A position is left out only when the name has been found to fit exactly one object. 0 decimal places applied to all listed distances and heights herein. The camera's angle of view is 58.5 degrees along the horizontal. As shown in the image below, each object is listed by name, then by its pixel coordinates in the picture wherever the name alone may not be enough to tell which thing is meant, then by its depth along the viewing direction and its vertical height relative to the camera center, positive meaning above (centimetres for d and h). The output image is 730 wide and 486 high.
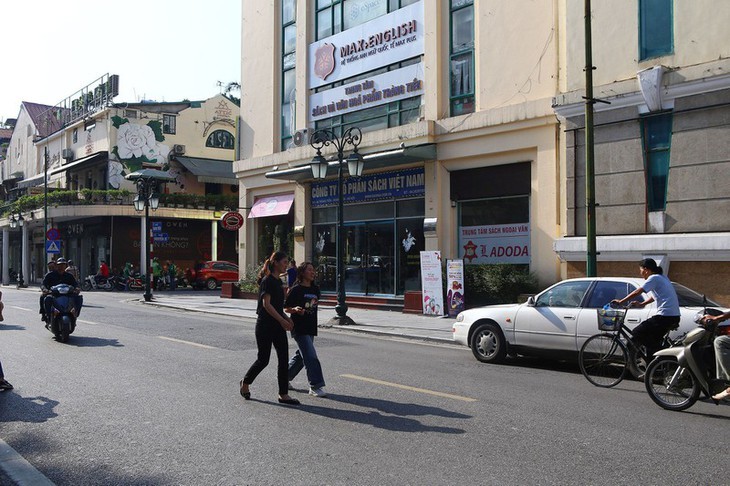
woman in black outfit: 750 -72
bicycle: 867 -130
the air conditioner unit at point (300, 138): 2633 +490
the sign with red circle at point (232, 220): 2878 +172
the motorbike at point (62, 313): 1290 -107
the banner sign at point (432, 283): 1881 -74
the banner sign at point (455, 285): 1833 -77
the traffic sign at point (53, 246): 3334 +71
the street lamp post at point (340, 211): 1747 +129
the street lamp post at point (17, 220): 4531 +278
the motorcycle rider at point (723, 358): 691 -108
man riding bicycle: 831 -67
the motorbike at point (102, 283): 3725 -134
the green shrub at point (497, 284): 1823 -74
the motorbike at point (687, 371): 714 -129
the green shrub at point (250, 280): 2719 -90
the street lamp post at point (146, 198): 2680 +256
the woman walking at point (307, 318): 791 -73
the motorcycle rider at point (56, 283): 1350 -50
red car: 3744 -86
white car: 952 -98
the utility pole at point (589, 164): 1257 +181
